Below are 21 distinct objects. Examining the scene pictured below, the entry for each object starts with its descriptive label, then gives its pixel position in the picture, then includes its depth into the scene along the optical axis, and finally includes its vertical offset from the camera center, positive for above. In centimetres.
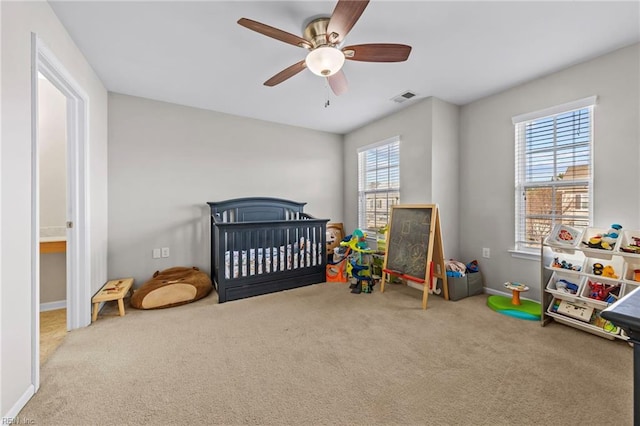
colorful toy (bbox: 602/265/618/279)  208 -49
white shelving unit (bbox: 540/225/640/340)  196 -53
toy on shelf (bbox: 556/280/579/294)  222 -66
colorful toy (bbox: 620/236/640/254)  189 -26
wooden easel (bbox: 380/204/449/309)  276 -41
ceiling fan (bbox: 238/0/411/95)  158 +115
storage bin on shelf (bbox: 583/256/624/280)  208 -47
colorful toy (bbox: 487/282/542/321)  239 -95
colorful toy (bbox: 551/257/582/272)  227 -48
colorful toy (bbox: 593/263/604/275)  213 -47
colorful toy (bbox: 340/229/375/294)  313 -69
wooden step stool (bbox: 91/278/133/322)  235 -80
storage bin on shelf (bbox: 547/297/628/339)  196 -88
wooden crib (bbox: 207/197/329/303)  287 -48
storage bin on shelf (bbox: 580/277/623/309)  199 -64
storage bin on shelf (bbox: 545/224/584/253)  219 -22
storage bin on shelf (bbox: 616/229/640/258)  189 -23
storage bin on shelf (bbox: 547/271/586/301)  216 -65
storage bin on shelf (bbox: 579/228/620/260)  198 -28
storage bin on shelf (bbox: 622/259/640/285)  196 -45
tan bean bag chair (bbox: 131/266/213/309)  263 -85
